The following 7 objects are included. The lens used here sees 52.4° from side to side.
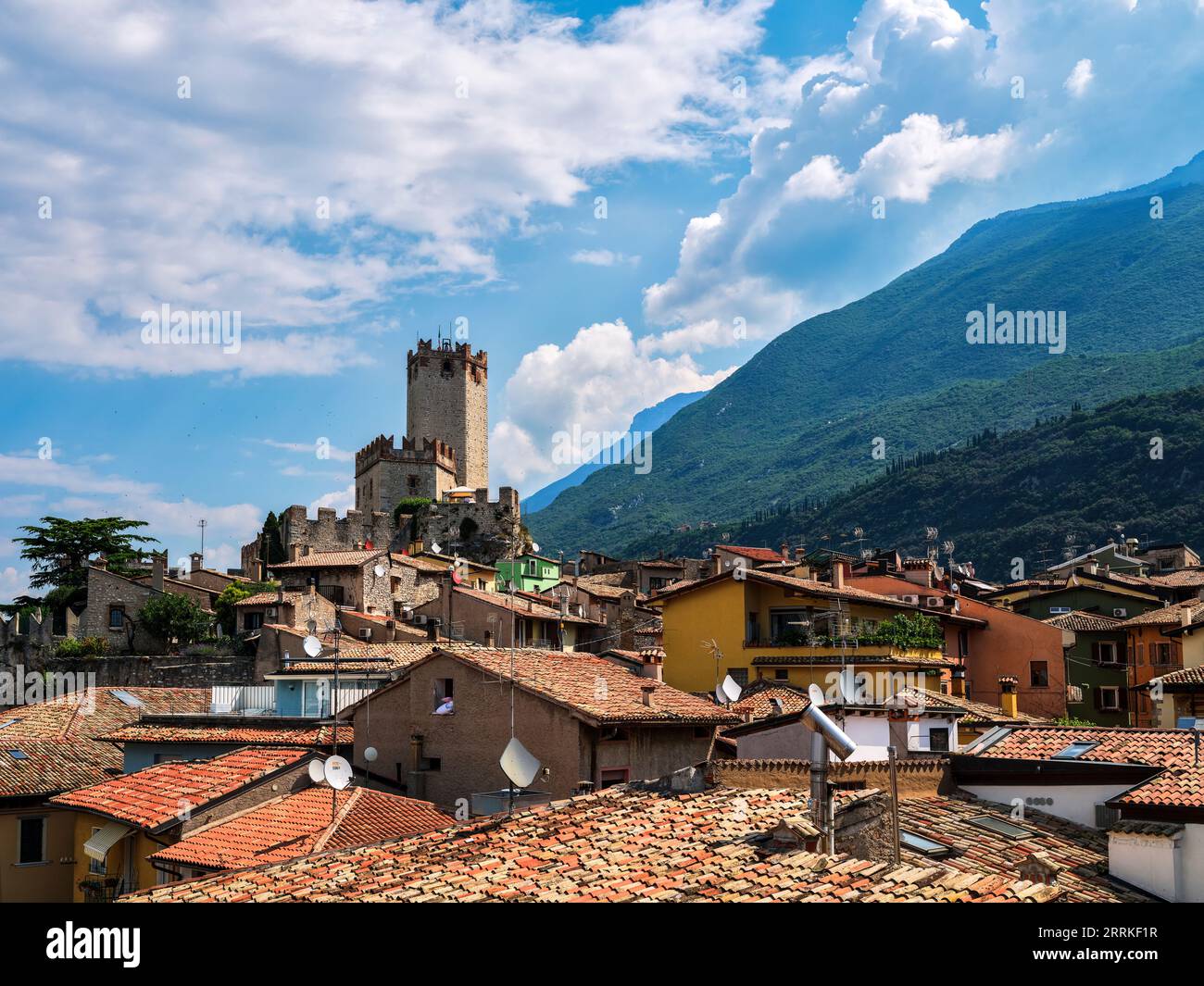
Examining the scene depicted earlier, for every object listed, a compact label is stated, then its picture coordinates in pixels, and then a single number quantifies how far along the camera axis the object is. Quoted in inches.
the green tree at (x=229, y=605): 2469.2
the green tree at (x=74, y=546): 3093.0
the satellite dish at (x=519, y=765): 655.8
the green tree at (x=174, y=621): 2433.6
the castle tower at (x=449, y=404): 4753.9
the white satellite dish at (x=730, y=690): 956.6
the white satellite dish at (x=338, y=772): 721.6
